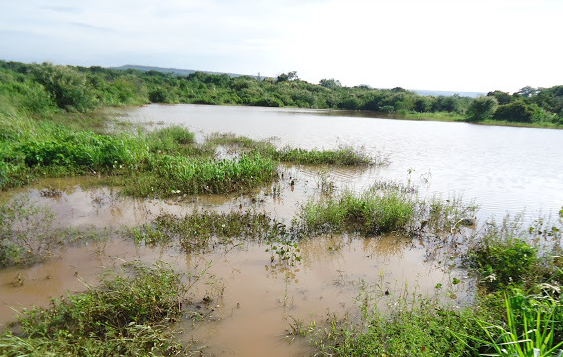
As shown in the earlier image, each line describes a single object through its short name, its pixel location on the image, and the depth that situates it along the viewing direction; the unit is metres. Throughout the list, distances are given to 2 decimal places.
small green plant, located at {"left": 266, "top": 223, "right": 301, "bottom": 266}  4.73
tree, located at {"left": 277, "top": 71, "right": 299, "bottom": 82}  71.12
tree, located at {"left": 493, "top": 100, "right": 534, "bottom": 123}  31.53
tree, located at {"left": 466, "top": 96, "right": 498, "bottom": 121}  32.28
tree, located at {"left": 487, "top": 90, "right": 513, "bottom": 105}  41.38
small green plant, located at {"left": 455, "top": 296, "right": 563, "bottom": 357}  2.15
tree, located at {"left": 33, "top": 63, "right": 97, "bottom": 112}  16.58
